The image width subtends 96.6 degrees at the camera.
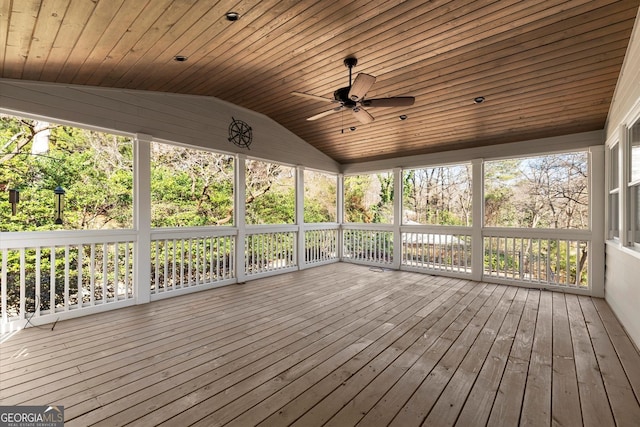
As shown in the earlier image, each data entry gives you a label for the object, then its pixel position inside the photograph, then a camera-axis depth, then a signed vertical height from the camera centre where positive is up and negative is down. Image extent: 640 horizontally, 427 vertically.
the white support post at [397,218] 6.59 -0.12
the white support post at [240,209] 5.27 +0.08
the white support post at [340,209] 7.63 +0.11
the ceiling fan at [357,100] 3.14 +1.34
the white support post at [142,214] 4.04 +0.00
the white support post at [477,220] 5.45 -0.14
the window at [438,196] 8.36 +0.51
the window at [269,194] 7.34 +0.51
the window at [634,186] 3.11 +0.29
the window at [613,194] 4.05 +0.26
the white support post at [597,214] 4.41 -0.03
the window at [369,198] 9.34 +0.51
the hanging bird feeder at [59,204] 3.50 +0.12
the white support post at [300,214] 6.47 -0.02
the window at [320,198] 7.87 +0.43
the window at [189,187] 5.50 +0.55
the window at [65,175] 3.91 +0.60
